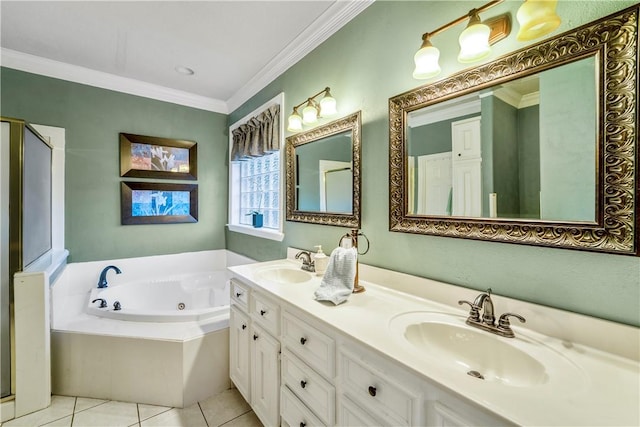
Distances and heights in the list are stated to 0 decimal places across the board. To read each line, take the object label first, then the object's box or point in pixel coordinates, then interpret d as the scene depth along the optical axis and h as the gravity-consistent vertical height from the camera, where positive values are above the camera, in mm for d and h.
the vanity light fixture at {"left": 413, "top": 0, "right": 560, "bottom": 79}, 816 +621
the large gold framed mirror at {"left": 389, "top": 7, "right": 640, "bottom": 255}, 798 +243
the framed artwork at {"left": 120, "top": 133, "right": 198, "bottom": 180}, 2738 +589
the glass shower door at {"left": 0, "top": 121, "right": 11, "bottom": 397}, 1574 -333
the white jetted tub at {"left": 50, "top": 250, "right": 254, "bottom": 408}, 1789 -951
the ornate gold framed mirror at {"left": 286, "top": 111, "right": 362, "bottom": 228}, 1630 +310
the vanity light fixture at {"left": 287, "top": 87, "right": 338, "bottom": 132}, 1712 +687
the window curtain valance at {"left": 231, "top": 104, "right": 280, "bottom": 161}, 2365 +748
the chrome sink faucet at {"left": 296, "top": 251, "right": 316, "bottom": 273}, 1812 -342
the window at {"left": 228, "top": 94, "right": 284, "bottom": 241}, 2375 +424
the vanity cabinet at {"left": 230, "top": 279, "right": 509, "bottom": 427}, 745 -603
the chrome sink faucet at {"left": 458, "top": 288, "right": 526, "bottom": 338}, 938 -378
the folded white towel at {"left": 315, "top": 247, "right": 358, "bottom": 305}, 1262 -303
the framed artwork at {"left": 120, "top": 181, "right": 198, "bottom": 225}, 2762 +106
